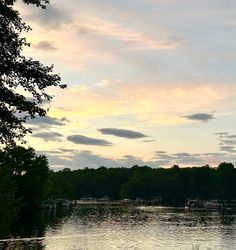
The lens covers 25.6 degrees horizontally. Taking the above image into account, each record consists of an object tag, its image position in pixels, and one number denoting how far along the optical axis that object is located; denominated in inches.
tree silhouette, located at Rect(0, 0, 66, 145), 824.9
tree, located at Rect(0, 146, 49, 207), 5334.6
